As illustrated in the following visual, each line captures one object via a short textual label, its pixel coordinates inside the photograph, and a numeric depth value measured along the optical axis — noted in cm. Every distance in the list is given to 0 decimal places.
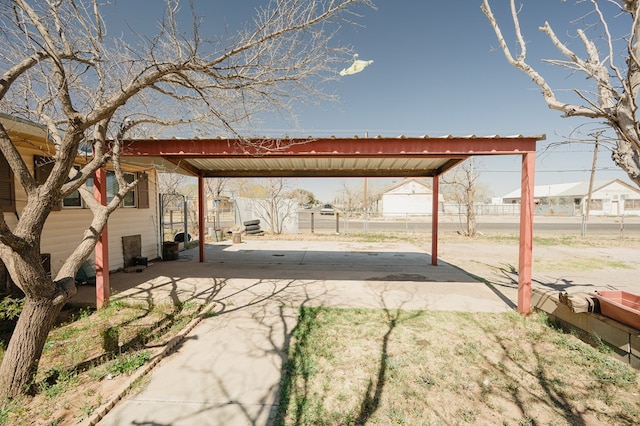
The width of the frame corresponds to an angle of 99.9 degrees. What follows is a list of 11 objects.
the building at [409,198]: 3694
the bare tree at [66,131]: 258
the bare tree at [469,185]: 1510
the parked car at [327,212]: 3609
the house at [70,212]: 457
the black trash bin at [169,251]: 914
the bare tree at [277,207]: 1712
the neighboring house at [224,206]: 3463
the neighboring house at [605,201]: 3656
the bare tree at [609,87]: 222
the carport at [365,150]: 464
